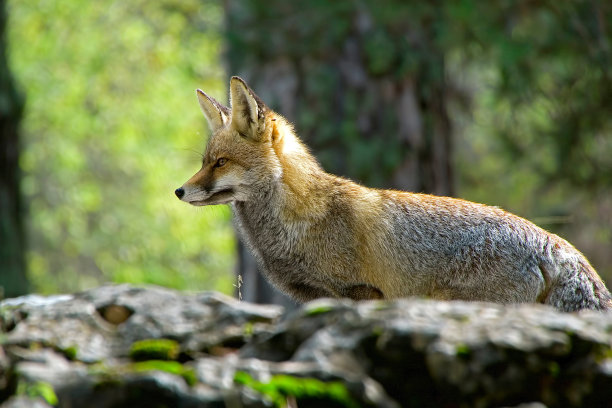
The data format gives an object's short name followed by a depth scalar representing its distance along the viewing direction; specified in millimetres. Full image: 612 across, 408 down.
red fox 10695
